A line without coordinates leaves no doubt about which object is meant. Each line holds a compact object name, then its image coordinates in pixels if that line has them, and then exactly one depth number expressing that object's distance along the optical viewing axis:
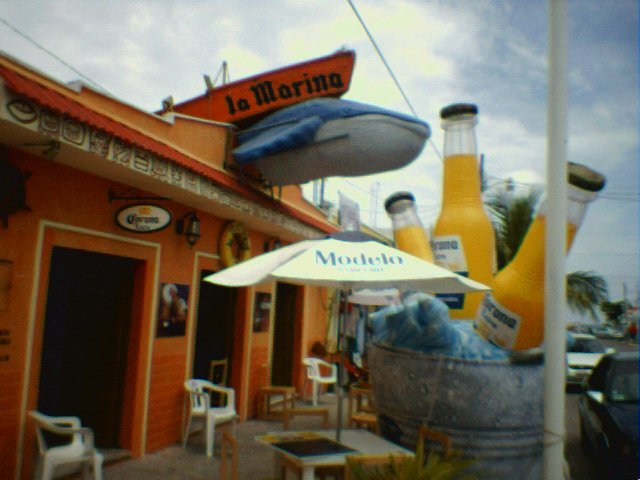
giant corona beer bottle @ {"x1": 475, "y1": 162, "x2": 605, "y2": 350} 3.44
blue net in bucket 4.15
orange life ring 7.77
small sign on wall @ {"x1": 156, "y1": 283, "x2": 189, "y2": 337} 6.47
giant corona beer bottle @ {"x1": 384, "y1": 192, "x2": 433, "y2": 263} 4.95
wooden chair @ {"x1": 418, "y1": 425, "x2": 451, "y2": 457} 3.90
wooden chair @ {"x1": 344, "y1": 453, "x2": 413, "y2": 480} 3.57
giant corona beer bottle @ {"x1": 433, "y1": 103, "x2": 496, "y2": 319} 4.35
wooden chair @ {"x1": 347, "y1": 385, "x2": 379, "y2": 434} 6.37
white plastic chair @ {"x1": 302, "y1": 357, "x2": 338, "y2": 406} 10.27
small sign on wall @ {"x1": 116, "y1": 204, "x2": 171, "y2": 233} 5.56
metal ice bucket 4.11
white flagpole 2.99
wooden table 3.70
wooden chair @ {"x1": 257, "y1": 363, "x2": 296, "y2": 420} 8.29
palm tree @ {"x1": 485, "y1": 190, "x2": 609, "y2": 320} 12.27
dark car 5.05
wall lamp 6.73
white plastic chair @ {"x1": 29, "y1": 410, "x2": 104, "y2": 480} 4.34
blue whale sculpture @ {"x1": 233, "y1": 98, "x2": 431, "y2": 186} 6.31
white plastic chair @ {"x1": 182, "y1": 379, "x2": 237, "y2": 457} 6.41
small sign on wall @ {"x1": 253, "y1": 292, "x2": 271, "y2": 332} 9.00
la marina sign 7.13
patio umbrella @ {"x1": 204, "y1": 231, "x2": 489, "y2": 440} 3.70
